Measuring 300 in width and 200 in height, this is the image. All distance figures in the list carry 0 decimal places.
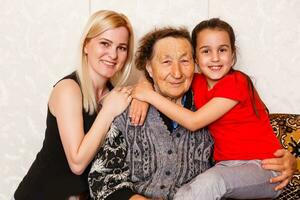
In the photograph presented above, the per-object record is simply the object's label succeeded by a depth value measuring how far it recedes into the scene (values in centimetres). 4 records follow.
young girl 179
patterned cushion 210
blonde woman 191
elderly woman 190
